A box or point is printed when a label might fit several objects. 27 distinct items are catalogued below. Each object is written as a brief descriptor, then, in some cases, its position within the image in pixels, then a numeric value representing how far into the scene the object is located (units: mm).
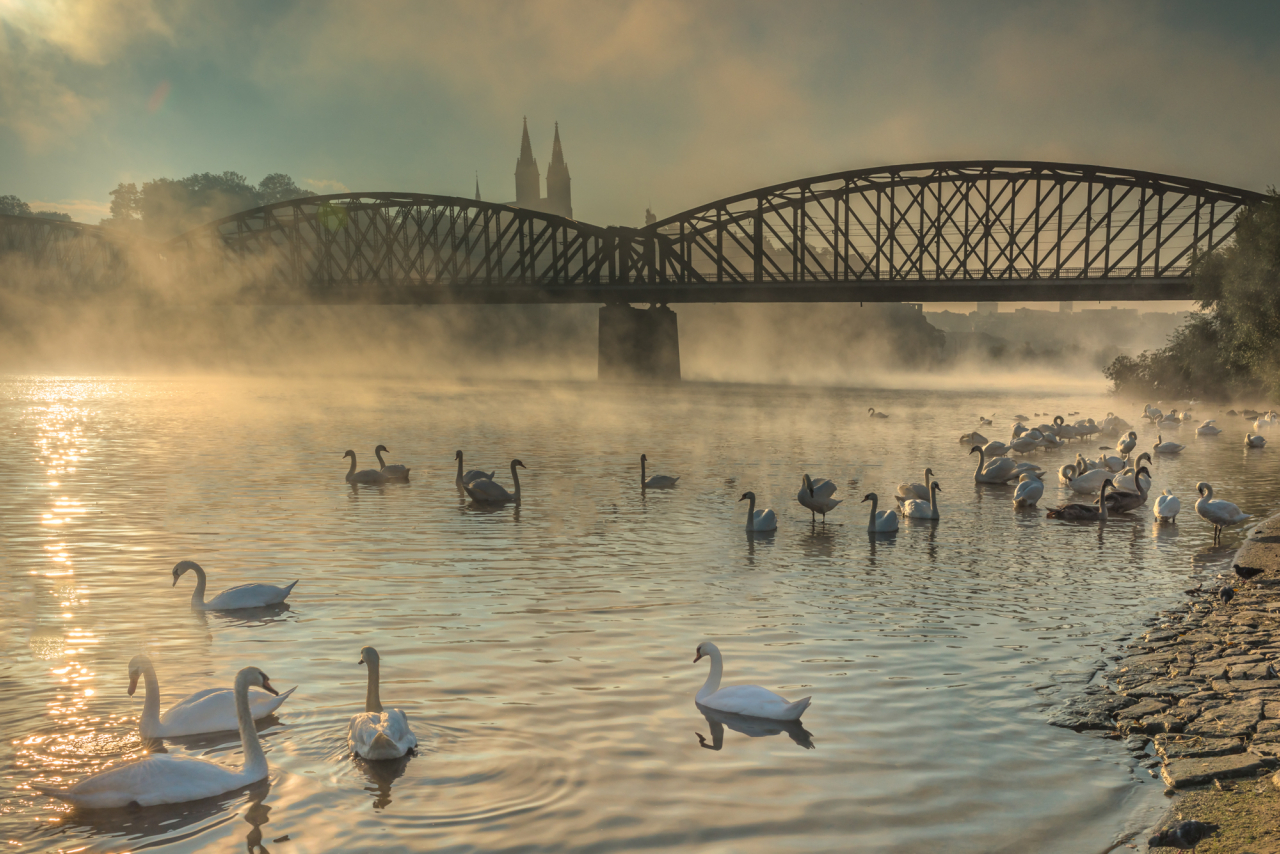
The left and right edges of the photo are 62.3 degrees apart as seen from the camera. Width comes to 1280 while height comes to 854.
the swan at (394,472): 28812
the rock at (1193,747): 9008
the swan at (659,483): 27875
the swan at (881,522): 21453
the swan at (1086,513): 23469
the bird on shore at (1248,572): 16484
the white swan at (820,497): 22844
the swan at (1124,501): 24141
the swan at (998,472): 29766
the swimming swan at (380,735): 8852
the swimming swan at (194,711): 9344
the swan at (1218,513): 21031
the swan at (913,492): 25688
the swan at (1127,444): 37128
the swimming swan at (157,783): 7945
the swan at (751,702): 10062
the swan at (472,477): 25844
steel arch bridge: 98875
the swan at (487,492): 25078
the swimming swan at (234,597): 14055
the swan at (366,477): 28094
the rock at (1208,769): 8484
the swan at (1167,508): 22797
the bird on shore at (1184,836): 7410
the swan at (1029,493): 25062
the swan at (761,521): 21234
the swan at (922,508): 23281
